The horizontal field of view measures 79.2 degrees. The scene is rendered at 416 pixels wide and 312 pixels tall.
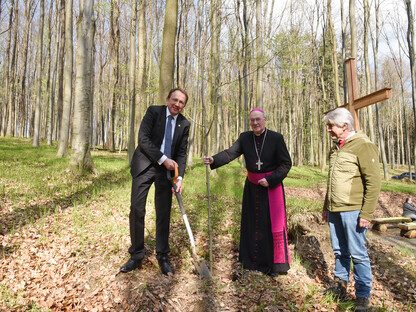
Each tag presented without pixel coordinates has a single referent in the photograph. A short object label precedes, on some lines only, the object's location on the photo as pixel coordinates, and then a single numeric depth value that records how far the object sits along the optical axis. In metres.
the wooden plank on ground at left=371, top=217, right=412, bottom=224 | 7.33
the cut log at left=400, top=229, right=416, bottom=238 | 6.89
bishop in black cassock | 3.46
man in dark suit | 3.05
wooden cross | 3.97
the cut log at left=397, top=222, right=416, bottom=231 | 6.77
